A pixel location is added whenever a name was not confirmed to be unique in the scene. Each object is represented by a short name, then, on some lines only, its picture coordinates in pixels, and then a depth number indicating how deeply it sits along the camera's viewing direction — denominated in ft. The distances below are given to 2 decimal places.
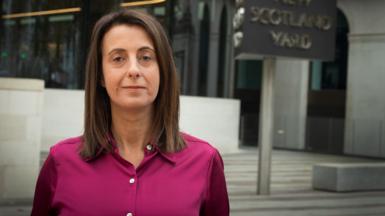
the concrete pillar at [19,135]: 36.99
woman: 7.93
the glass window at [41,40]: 71.61
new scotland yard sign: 43.55
